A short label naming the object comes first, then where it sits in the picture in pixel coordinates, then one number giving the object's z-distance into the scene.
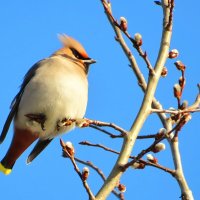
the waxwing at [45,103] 8.09
